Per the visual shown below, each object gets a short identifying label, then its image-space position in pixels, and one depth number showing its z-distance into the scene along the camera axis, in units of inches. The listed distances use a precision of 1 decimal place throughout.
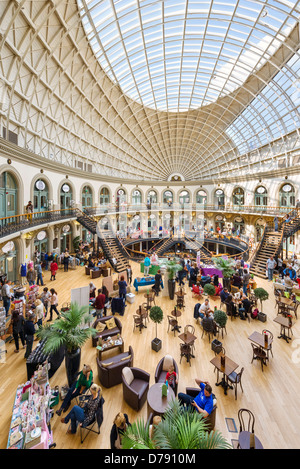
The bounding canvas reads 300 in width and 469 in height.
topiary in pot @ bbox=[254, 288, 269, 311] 371.9
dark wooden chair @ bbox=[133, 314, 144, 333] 342.6
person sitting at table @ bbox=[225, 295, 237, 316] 385.9
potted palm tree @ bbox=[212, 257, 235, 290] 457.7
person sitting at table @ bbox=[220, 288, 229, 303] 392.1
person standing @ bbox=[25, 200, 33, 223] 557.1
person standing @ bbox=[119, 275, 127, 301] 418.6
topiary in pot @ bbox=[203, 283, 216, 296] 416.5
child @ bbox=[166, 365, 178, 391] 206.2
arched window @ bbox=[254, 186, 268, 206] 1022.5
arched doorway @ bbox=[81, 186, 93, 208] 986.7
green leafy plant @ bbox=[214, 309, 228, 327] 294.8
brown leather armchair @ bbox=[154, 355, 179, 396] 222.9
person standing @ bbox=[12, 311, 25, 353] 277.1
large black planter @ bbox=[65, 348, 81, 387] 227.8
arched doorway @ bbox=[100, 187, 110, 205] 1139.9
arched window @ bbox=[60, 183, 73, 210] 824.9
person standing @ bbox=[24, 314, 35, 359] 263.3
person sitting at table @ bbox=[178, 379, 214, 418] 177.2
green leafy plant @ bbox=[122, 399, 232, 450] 114.6
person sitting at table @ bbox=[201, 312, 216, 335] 316.1
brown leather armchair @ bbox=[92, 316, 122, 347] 292.8
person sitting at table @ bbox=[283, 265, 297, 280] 519.2
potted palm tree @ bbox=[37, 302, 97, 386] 215.2
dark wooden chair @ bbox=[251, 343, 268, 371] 260.8
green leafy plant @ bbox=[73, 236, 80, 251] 846.5
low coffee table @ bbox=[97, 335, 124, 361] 256.3
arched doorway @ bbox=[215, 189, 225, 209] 1386.7
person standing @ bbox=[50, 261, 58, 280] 544.7
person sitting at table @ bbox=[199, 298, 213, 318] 345.1
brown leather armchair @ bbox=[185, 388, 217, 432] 177.9
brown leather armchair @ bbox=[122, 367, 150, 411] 201.5
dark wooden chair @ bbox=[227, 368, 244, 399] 216.5
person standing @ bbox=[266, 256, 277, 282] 572.0
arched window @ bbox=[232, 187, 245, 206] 1209.2
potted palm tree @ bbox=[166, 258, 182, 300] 443.2
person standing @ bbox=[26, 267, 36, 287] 479.2
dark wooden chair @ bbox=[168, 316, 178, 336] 333.5
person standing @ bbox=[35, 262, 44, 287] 516.7
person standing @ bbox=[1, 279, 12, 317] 363.3
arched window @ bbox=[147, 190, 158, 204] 1524.4
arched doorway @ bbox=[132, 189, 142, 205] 1418.7
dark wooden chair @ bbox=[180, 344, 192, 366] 271.0
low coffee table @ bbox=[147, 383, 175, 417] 177.2
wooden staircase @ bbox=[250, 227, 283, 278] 642.8
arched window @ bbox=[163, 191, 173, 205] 1590.8
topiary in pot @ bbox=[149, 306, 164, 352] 295.6
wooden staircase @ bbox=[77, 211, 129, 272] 679.7
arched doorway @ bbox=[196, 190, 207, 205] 1525.8
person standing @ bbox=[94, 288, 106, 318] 356.2
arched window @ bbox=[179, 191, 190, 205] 1594.5
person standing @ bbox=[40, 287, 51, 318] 364.5
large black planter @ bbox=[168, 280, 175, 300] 465.7
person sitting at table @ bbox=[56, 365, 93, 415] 201.9
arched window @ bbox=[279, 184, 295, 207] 857.5
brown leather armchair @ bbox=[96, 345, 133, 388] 231.1
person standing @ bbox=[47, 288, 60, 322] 352.8
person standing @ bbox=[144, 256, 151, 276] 600.6
